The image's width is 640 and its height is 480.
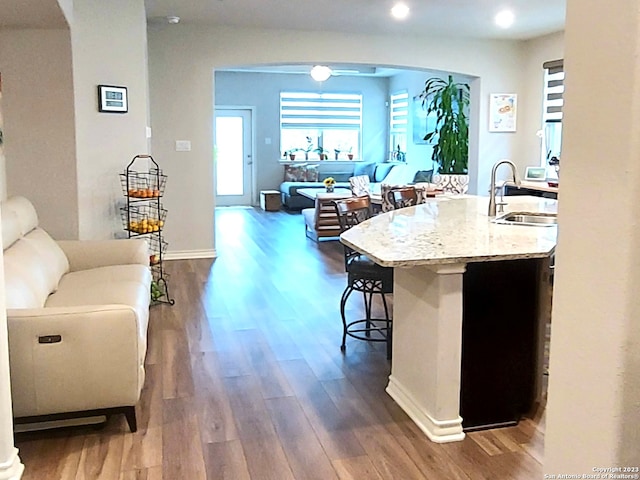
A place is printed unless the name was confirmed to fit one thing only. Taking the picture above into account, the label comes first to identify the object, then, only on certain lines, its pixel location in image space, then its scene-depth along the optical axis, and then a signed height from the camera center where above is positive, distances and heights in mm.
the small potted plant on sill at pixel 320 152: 13011 +86
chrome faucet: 3885 -280
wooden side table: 11828 -848
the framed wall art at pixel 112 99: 4957 +448
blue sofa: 11680 -383
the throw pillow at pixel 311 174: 12398 -352
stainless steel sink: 3920 -380
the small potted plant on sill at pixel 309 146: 13039 +209
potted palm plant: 9203 +319
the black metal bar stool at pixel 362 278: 3733 -724
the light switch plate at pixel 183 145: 6859 +114
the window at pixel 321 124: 12812 +667
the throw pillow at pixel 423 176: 10531 -327
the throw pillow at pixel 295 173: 12414 -334
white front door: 12555 -27
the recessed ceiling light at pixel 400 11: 5953 +1423
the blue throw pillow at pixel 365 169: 12680 -255
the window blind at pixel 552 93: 7730 +794
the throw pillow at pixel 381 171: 12164 -282
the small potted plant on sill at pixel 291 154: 12836 +41
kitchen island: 2676 -745
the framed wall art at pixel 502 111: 8156 +598
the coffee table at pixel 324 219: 8031 -815
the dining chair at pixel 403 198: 5827 -385
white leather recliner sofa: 2562 -844
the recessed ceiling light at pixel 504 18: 6422 +1468
